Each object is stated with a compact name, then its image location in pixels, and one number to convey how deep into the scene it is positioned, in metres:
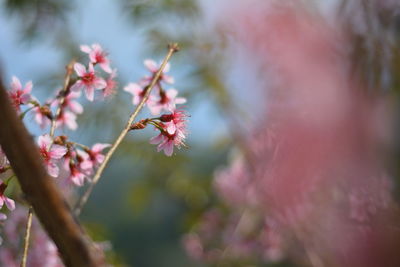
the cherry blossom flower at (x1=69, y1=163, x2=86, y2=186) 1.29
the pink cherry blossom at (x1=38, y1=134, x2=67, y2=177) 1.24
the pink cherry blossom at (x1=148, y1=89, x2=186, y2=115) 1.31
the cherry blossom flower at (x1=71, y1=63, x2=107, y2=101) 1.31
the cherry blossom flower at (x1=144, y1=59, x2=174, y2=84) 1.33
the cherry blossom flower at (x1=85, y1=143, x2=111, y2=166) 1.30
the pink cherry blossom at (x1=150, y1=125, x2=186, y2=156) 1.26
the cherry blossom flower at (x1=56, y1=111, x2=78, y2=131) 1.35
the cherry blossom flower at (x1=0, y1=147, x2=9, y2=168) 1.22
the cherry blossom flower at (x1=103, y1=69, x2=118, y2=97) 1.32
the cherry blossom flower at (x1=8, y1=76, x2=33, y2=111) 1.28
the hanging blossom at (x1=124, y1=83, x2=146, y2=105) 1.33
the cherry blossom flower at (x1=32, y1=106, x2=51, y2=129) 1.30
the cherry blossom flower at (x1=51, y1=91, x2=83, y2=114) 1.34
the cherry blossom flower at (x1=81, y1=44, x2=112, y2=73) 1.30
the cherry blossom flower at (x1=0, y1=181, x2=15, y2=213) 1.23
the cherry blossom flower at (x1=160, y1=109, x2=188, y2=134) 1.26
